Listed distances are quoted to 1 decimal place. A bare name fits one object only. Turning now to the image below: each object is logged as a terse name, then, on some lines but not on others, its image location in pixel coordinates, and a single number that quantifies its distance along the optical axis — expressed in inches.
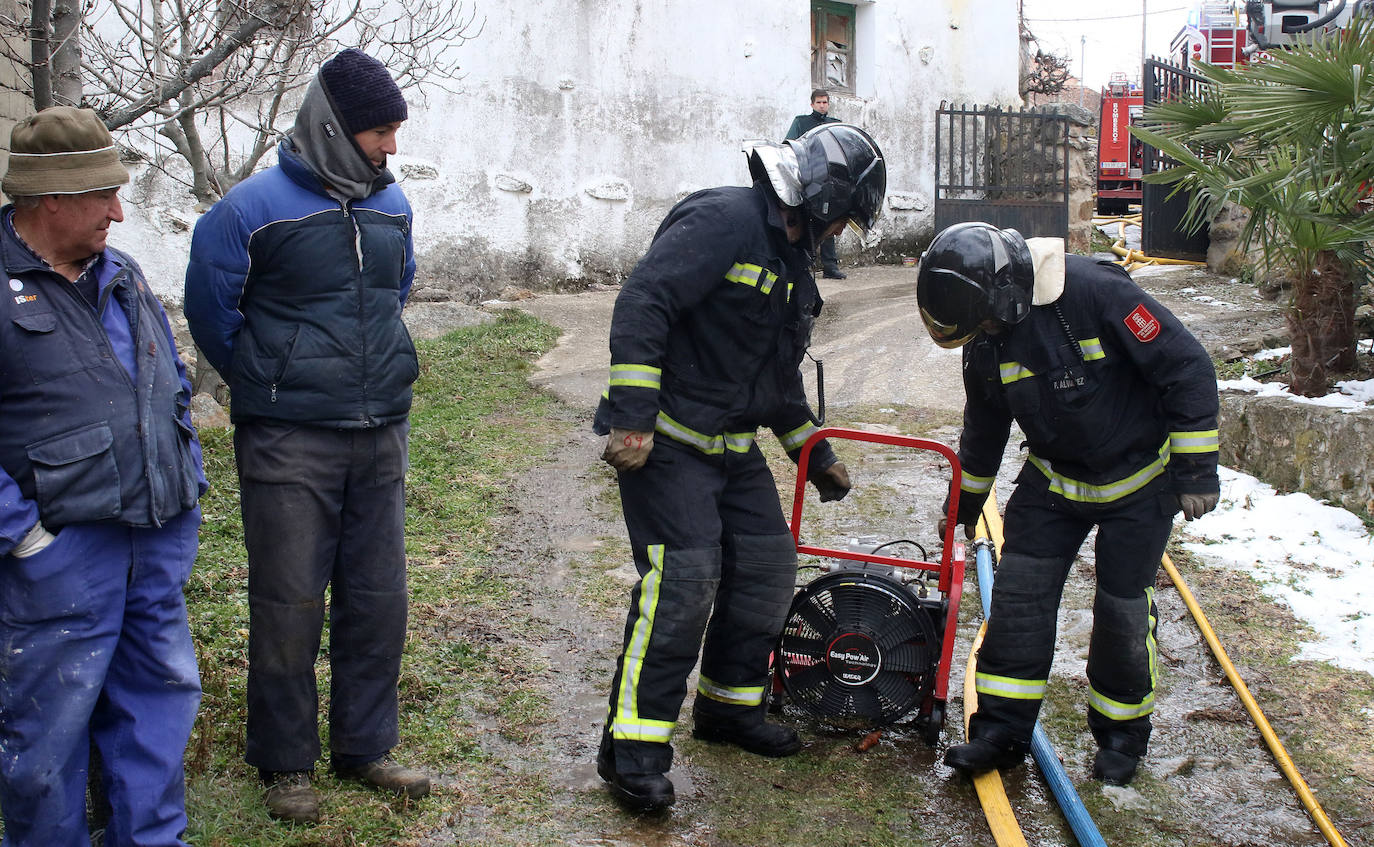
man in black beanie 125.6
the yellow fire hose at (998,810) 134.6
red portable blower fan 157.1
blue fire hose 133.3
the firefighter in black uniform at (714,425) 138.3
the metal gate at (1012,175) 573.6
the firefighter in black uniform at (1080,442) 147.3
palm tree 232.2
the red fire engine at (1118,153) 931.3
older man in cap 104.3
